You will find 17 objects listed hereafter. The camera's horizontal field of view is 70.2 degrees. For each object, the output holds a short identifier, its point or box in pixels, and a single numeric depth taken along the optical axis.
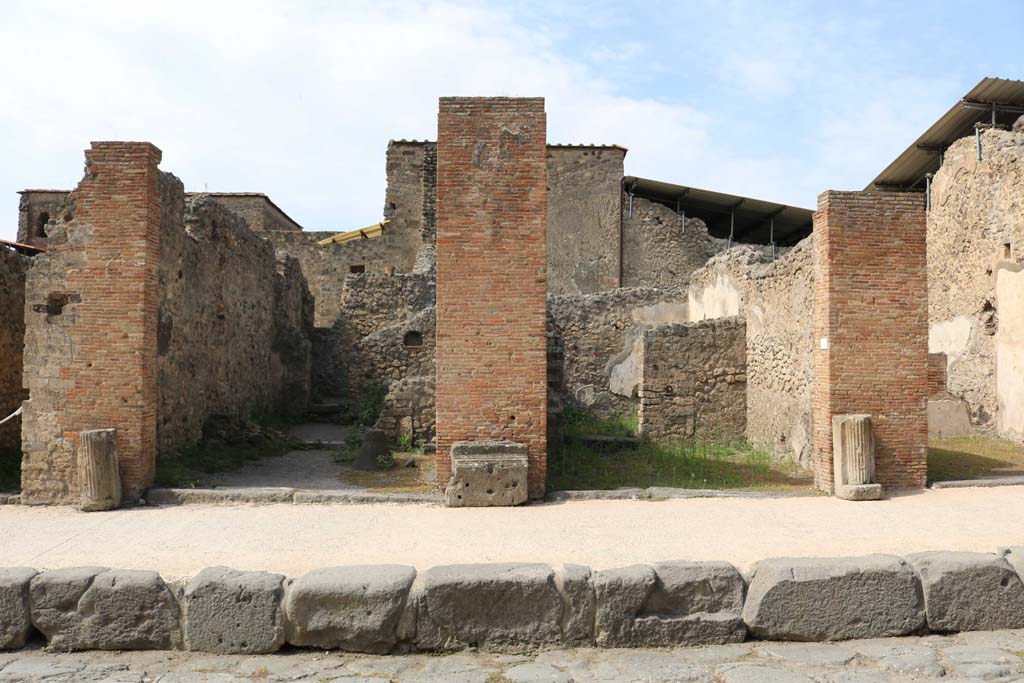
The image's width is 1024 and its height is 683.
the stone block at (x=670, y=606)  4.43
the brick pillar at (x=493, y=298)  7.48
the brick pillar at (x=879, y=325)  7.98
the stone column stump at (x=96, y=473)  6.96
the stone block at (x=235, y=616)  4.35
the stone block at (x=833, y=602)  4.49
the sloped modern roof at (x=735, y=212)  19.94
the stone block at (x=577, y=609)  4.43
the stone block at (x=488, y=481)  7.14
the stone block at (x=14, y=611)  4.39
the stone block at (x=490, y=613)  4.37
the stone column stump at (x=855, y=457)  7.58
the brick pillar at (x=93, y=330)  7.27
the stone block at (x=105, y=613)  4.41
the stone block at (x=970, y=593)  4.61
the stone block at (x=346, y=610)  4.32
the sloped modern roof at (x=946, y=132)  14.52
